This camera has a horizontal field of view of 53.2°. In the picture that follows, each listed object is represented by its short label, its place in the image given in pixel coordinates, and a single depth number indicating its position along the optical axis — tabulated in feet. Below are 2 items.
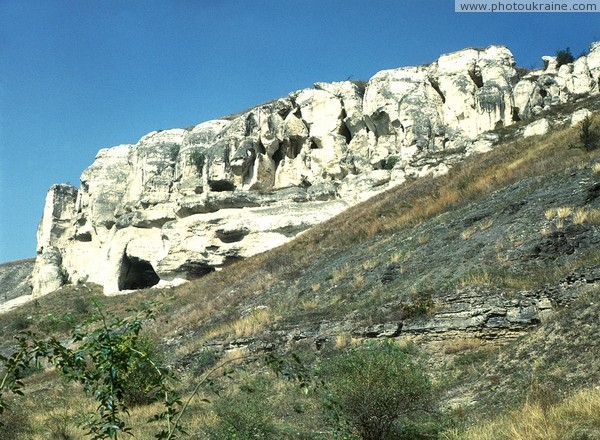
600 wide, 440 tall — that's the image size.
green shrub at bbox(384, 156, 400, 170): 134.22
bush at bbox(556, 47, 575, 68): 151.93
